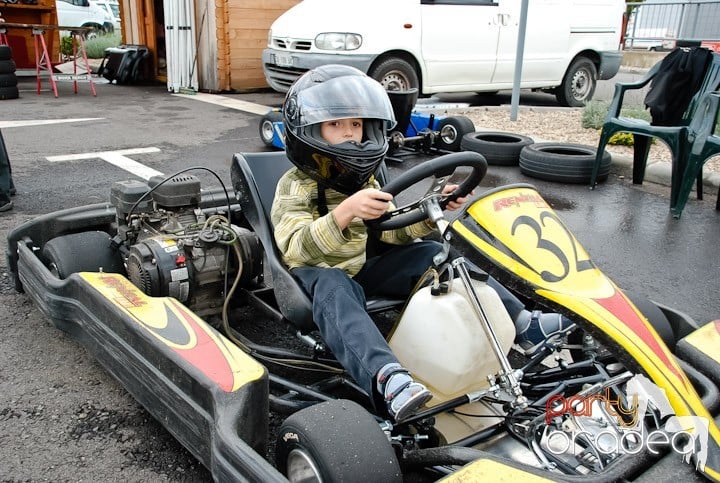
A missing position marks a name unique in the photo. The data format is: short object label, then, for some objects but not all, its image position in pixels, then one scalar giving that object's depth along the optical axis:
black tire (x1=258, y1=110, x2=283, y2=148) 6.51
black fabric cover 5.70
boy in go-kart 2.09
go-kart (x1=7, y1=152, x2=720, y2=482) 1.70
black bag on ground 12.79
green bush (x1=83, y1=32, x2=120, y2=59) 17.78
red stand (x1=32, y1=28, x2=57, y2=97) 10.29
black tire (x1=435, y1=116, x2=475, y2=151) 6.62
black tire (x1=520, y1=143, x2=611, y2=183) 5.88
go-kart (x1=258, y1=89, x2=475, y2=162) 6.35
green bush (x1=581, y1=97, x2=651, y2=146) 7.27
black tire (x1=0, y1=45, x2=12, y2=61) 10.05
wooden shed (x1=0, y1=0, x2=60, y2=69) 13.63
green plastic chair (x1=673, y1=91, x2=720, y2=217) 4.91
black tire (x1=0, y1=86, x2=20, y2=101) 10.08
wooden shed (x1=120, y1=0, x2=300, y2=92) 11.36
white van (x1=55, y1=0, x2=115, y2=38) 21.94
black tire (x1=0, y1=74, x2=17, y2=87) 9.95
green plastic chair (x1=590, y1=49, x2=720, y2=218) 5.09
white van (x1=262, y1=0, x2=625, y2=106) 7.96
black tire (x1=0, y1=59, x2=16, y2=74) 10.05
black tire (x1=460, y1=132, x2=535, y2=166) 6.44
